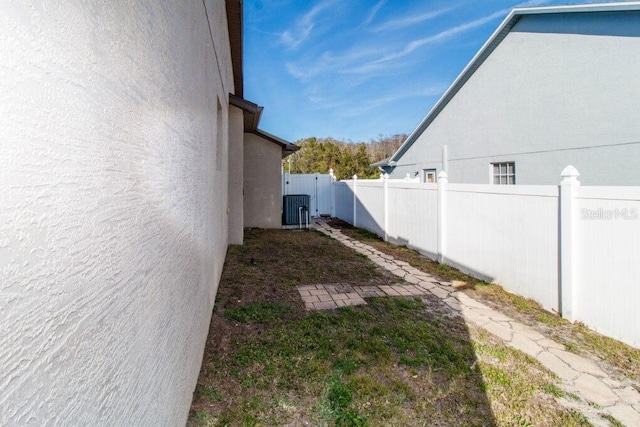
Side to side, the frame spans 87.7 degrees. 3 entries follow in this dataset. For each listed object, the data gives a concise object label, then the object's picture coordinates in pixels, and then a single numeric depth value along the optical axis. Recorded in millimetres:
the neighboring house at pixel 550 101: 7102
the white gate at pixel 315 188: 16625
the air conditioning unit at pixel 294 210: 12641
